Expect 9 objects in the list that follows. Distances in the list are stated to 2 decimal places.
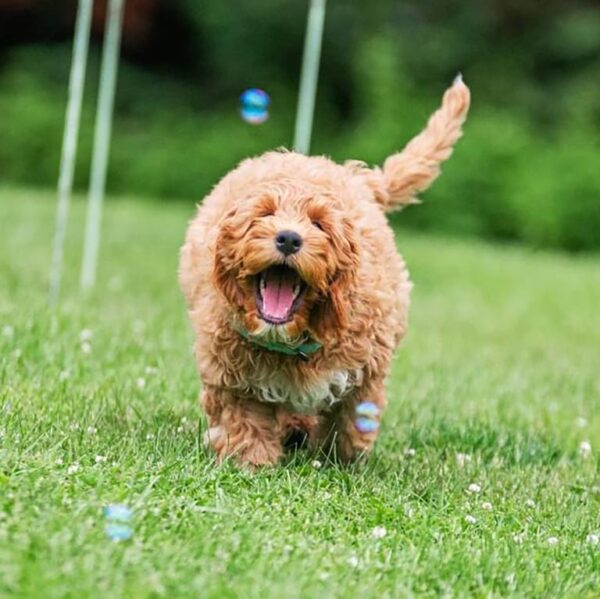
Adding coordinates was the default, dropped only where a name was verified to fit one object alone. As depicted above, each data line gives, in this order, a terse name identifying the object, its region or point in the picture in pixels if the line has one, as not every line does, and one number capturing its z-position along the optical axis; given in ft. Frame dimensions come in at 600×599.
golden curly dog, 26.43
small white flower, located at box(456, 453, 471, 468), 32.83
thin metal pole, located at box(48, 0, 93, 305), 46.57
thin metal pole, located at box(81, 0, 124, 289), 52.75
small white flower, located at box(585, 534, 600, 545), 26.27
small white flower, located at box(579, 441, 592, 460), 35.93
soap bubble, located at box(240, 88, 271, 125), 35.48
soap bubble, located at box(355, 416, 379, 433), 30.88
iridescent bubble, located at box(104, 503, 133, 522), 20.88
